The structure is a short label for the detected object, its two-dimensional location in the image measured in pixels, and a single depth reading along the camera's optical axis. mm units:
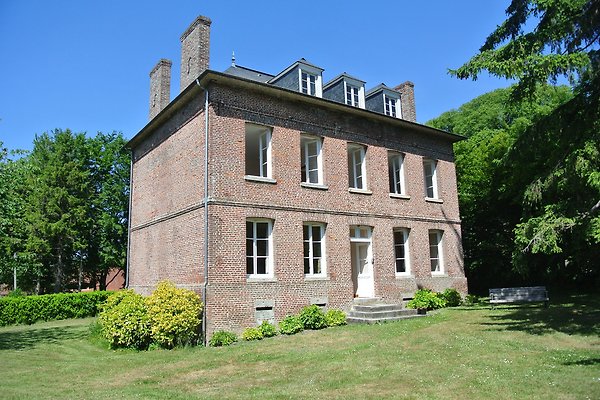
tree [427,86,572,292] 22188
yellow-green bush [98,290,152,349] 11594
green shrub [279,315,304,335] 13086
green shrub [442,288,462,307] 18031
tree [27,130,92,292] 28172
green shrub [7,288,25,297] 23334
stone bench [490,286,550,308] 14398
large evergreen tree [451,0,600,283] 9781
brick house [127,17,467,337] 13336
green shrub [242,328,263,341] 12469
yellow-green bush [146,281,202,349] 11438
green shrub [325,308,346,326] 14009
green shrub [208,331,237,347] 11938
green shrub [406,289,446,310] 16688
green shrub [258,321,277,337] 12760
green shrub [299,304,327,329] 13555
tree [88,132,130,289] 30359
